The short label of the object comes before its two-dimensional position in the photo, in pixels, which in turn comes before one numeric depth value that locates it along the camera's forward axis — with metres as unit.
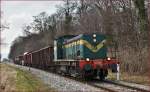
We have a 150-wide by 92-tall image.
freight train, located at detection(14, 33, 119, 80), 26.20
